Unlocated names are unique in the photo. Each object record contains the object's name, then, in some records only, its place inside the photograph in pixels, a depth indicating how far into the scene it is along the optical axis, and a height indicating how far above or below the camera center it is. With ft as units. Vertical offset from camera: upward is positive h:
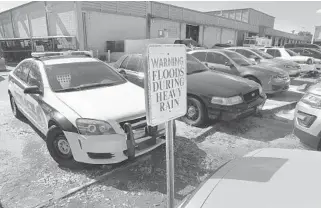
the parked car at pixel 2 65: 47.04 -4.77
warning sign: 5.49 -0.96
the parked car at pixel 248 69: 23.40 -2.51
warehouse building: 62.44 +5.99
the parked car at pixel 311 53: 51.16 -1.66
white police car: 9.61 -3.00
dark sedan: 14.47 -3.27
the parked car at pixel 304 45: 67.54 -0.05
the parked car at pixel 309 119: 10.19 -3.22
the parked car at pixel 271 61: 30.39 -2.14
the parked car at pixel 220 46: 75.08 -0.67
